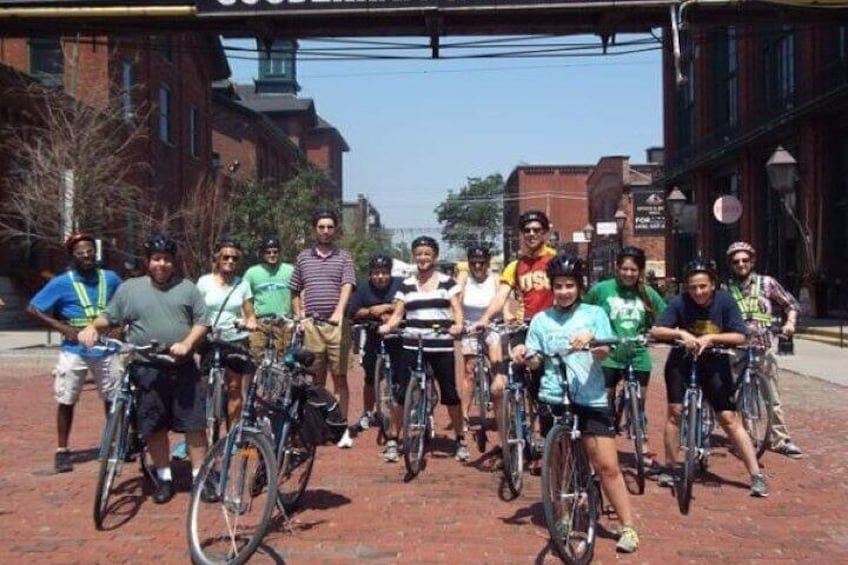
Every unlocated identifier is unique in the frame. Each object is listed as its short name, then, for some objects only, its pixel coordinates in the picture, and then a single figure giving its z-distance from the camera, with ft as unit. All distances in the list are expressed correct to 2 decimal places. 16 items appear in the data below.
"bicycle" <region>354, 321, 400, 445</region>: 29.22
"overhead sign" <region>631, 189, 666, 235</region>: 134.61
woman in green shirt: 24.02
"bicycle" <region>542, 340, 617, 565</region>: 17.03
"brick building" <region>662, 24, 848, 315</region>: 82.17
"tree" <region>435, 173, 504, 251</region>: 293.64
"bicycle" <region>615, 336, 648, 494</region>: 23.25
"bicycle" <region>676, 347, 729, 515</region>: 20.98
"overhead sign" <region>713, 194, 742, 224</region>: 65.82
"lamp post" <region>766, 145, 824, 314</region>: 57.36
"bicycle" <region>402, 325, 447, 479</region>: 24.11
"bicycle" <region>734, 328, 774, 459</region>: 26.96
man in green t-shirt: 29.07
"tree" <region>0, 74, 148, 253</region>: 77.30
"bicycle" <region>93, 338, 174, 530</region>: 19.69
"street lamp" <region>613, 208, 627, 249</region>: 96.17
